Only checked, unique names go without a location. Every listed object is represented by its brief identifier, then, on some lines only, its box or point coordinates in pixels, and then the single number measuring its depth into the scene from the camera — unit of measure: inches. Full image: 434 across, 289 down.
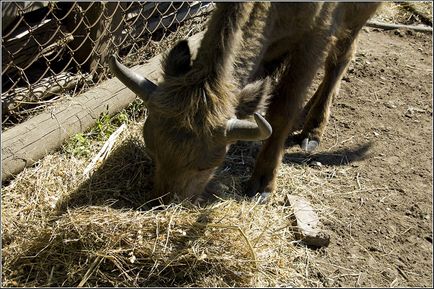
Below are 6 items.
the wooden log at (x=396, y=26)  307.7
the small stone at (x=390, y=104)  243.4
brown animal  151.7
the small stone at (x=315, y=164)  207.6
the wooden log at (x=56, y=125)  176.4
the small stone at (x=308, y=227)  167.9
